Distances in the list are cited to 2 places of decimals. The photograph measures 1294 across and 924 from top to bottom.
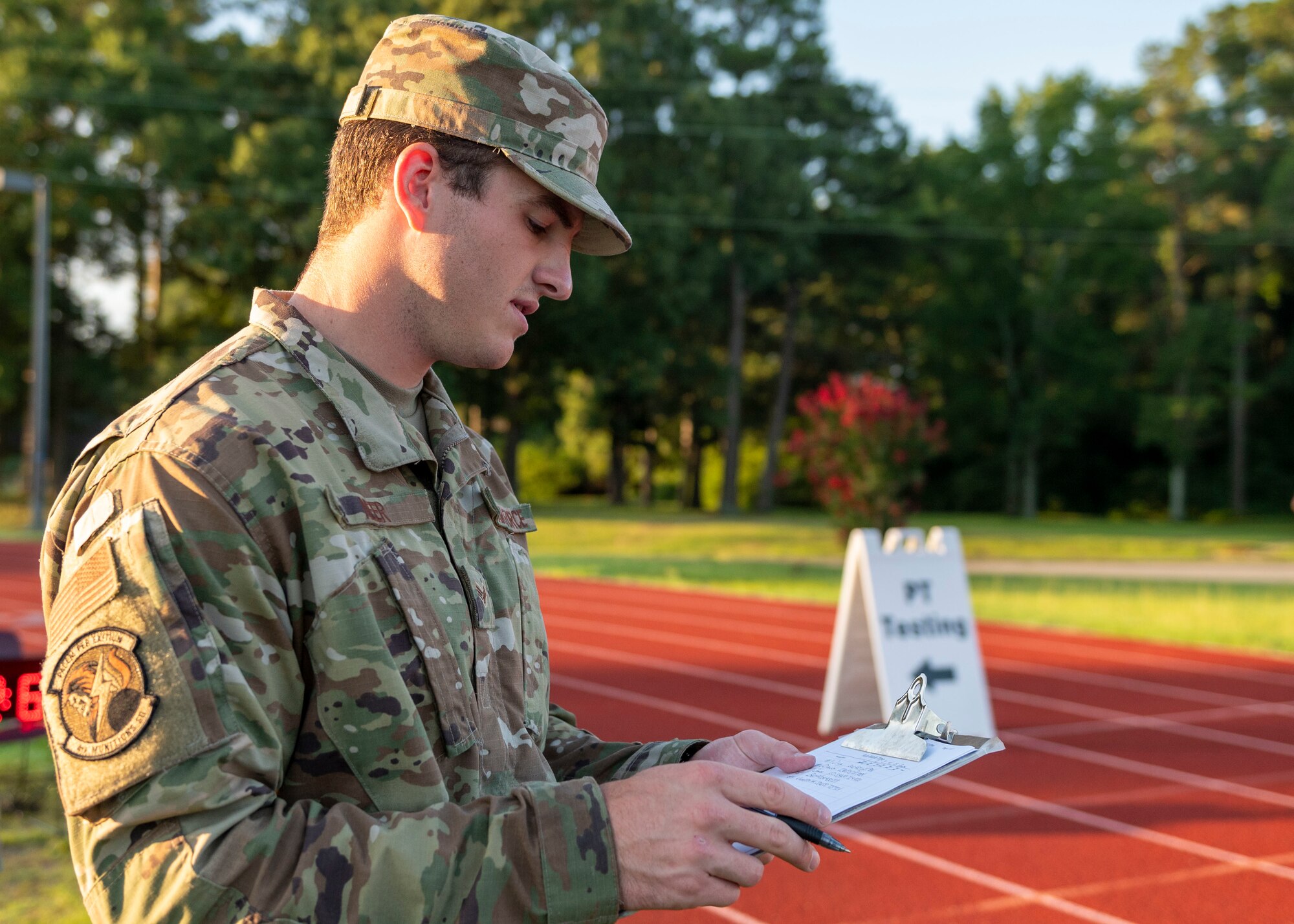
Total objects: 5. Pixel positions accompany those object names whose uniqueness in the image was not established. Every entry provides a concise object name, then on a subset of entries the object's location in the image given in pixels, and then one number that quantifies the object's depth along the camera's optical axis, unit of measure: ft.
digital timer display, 13.91
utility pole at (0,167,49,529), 70.85
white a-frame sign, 24.25
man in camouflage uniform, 4.25
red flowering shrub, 51.78
